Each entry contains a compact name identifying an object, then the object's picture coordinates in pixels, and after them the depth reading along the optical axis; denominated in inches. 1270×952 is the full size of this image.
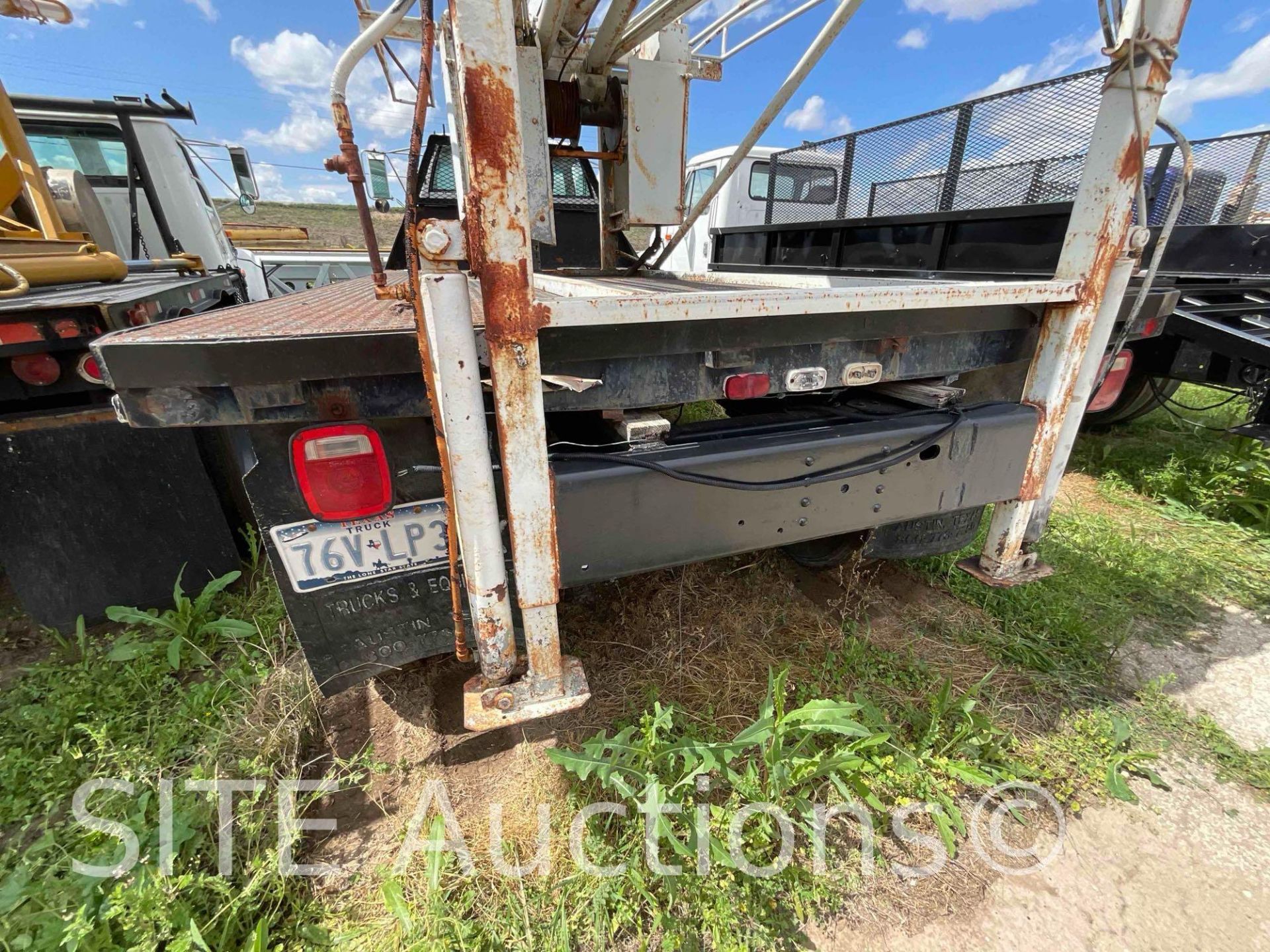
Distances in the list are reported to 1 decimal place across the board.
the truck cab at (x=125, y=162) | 169.8
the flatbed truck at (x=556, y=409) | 43.3
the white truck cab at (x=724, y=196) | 349.7
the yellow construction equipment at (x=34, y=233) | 106.9
